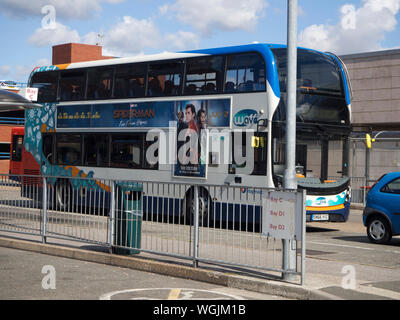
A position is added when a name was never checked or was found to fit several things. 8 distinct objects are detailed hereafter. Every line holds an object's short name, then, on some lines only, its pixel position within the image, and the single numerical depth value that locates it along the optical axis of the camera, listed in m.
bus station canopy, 14.66
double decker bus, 16.05
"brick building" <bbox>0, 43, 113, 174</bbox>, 65.38
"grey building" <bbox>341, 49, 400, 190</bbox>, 32.72
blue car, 14.07
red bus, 30.05
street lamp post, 9.27
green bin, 10.82
